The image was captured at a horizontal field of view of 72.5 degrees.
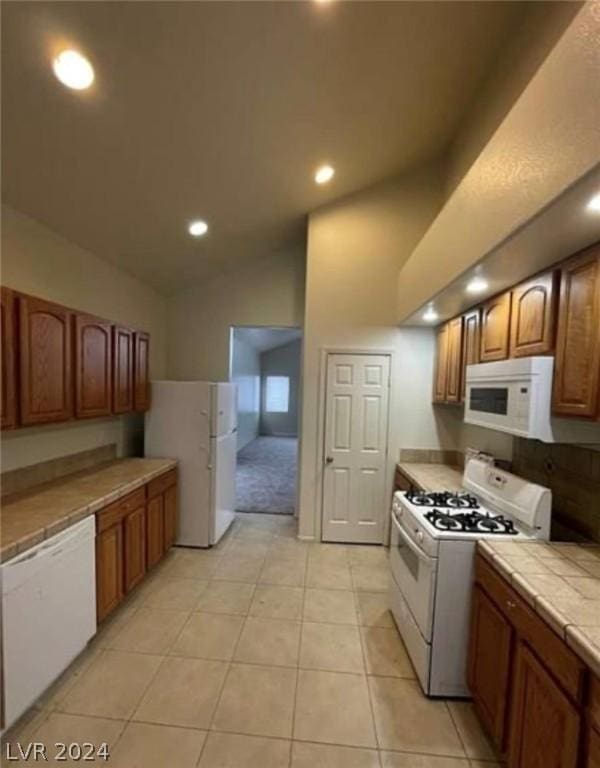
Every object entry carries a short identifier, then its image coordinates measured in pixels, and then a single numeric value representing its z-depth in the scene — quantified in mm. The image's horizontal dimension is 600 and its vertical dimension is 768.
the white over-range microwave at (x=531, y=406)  1931
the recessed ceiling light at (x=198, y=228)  3455
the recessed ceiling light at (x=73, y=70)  1724
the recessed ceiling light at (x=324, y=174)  3287
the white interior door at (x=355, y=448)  4082
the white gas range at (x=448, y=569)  2080
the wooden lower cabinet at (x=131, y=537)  2480
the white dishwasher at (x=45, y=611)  1723
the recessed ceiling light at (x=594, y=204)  1329
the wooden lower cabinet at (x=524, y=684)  1234
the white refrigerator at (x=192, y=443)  3785
